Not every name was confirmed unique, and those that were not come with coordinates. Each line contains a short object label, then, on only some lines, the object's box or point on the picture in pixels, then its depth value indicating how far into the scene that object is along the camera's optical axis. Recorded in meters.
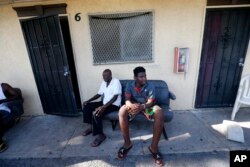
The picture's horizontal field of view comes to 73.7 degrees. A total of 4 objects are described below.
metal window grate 3.22
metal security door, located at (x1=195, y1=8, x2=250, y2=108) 3.20
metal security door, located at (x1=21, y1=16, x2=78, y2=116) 3.11
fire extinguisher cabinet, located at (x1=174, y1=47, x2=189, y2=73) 3.29
